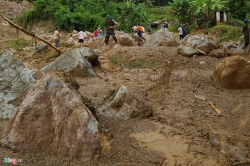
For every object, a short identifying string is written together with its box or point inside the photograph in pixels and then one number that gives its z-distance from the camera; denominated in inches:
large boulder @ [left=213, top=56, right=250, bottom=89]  312.0
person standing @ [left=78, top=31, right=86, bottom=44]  609.6
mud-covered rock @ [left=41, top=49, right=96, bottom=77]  351.9
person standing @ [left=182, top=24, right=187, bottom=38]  631.2
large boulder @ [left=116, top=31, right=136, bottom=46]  518.9
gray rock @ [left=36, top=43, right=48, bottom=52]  494.3
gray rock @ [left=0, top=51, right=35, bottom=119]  219.8
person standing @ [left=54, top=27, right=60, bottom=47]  540.5
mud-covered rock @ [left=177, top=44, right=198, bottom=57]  435.8
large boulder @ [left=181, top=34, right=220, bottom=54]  448.5
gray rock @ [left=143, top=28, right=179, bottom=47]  517.7
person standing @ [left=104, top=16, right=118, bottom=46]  469.4
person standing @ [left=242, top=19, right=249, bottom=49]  472.0
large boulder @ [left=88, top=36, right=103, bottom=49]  537.1
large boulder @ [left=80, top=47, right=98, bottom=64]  395.0
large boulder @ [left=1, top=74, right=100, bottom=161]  160.2
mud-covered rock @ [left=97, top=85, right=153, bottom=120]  221.8
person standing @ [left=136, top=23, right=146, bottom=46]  554.3
